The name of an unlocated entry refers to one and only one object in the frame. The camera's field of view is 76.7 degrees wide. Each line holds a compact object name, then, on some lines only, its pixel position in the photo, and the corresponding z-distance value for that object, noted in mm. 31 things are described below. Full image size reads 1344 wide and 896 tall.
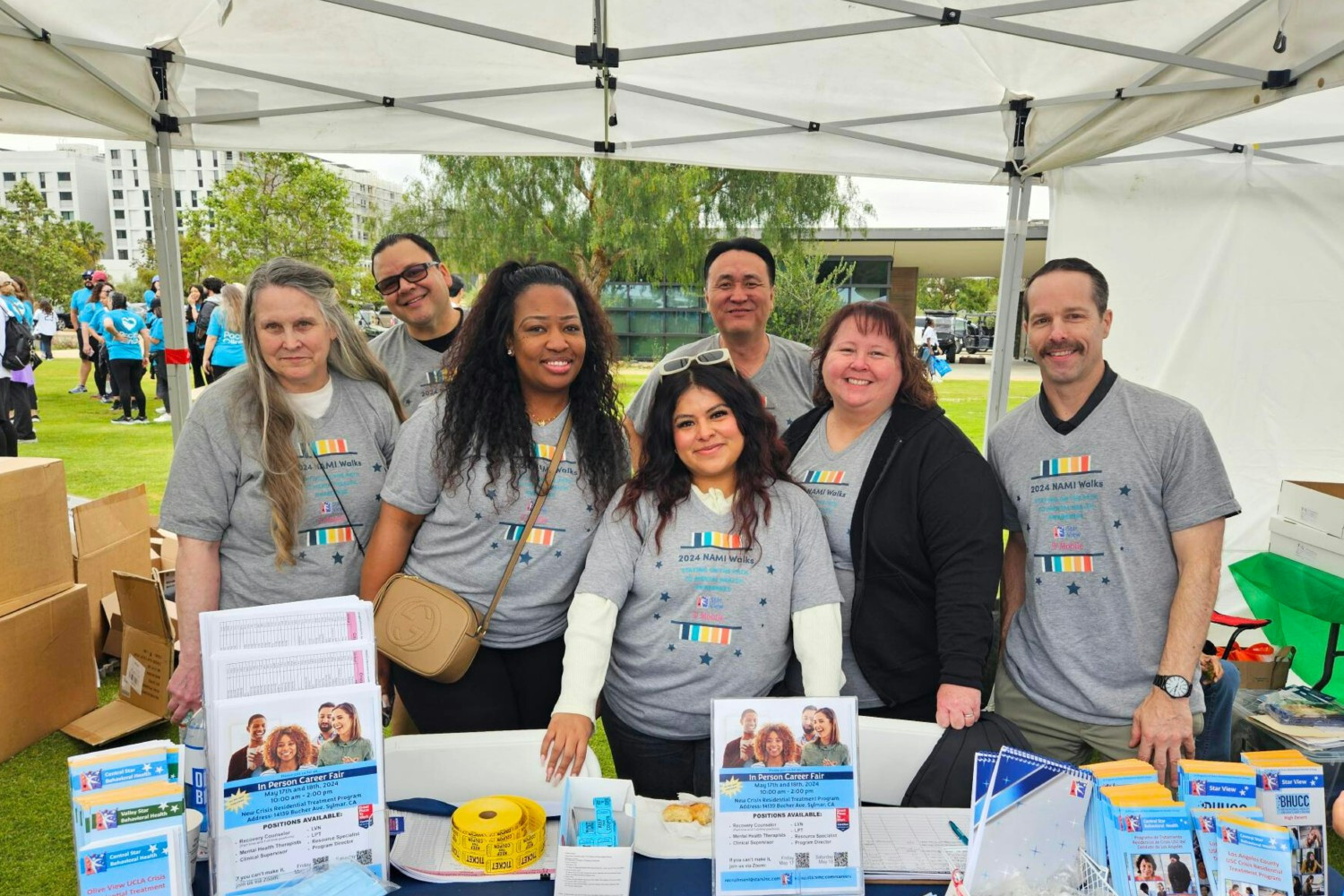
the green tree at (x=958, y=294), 53688
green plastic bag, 2938
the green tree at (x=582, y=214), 15027
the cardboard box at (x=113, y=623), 3750
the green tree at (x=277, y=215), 18625
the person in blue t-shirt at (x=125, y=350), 9523
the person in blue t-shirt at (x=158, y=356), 10727
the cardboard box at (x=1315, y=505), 2916
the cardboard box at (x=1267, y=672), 3062
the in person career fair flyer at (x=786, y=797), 1221
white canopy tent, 2773
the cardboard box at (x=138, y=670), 3135
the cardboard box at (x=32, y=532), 3000
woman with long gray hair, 1944
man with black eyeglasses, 2881
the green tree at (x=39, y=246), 32719
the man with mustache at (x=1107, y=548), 1836
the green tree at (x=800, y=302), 17266
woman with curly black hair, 1904
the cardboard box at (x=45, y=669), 3025
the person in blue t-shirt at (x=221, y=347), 8641
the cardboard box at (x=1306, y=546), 2916
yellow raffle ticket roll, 1298
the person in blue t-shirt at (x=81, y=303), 11532
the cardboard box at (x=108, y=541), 3520
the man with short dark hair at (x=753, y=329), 2971
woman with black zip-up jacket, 1736
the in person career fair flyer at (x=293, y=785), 1156
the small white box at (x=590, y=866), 1216
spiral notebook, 1157
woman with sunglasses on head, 1661
